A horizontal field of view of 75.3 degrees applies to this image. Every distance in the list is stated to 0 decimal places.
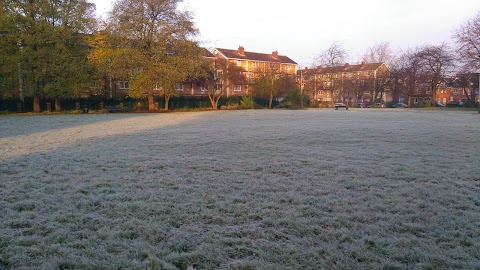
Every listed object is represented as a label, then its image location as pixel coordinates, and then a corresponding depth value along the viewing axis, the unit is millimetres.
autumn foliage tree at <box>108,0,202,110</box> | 30531
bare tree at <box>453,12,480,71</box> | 35812
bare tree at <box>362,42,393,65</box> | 66431
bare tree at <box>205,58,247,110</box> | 43619
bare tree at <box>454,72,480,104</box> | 44219
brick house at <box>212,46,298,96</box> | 59753
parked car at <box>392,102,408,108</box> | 63806
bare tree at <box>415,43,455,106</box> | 47744
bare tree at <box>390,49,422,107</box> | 51531
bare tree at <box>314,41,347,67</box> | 56750
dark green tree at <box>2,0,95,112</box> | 27250
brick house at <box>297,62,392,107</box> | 57312
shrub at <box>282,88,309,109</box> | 45094
